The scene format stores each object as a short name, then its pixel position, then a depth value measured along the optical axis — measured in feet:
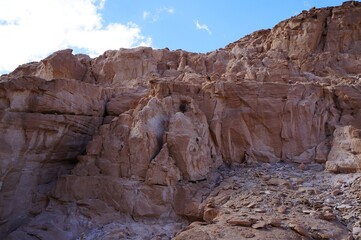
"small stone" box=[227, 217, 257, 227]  30.76
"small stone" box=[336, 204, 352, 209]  33.94
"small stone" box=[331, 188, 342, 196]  36.58
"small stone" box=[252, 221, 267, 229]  30.12
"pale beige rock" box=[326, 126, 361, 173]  40.55
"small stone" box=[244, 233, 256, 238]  28.99
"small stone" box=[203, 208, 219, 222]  35.19
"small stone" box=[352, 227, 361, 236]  30.38
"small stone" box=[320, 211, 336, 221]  31.90
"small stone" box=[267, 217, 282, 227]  30.42
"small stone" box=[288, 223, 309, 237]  29.19
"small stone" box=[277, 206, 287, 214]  33.24
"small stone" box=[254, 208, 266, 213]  33.42
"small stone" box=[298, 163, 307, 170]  44.09
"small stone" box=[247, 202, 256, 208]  34.65
